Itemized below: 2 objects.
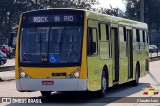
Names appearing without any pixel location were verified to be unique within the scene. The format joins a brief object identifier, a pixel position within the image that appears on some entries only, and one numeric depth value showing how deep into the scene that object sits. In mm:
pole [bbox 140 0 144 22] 32491
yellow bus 14703
